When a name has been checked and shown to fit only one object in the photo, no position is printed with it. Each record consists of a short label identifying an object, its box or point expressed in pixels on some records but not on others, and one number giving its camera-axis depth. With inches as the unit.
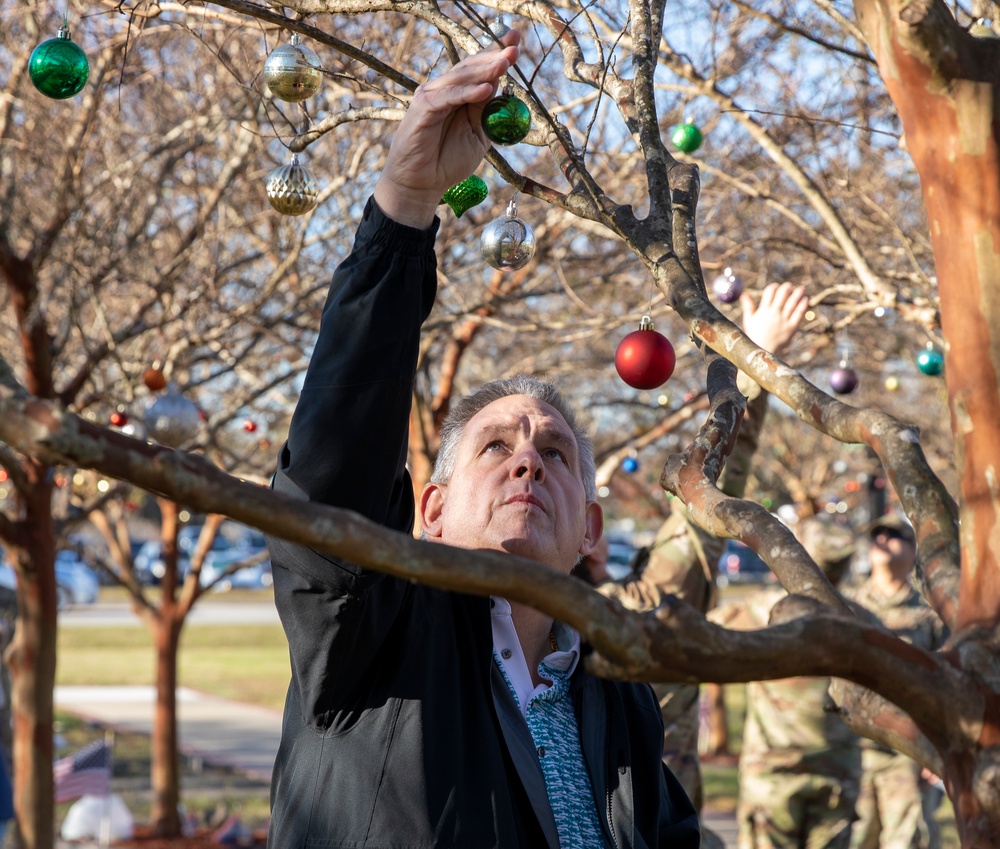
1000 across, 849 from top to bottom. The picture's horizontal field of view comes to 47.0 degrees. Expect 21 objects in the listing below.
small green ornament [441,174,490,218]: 101.0
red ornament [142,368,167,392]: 198.5
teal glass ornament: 206.7
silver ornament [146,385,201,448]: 179.2
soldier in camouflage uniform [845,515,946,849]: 259.9
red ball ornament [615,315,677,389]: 110.6
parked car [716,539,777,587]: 1295.5
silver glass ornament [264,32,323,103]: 111.4
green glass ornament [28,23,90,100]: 125.7
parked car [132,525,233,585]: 1284.4
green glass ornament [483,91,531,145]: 71.9
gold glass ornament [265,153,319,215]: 123.2
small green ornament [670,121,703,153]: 185.5
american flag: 281.3
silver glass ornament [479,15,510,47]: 120.0
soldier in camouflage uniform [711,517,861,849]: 235.0
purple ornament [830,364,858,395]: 239.3
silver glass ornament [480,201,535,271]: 118.3
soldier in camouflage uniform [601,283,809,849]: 161.0
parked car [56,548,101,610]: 1015.6
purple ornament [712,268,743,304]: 189.2
